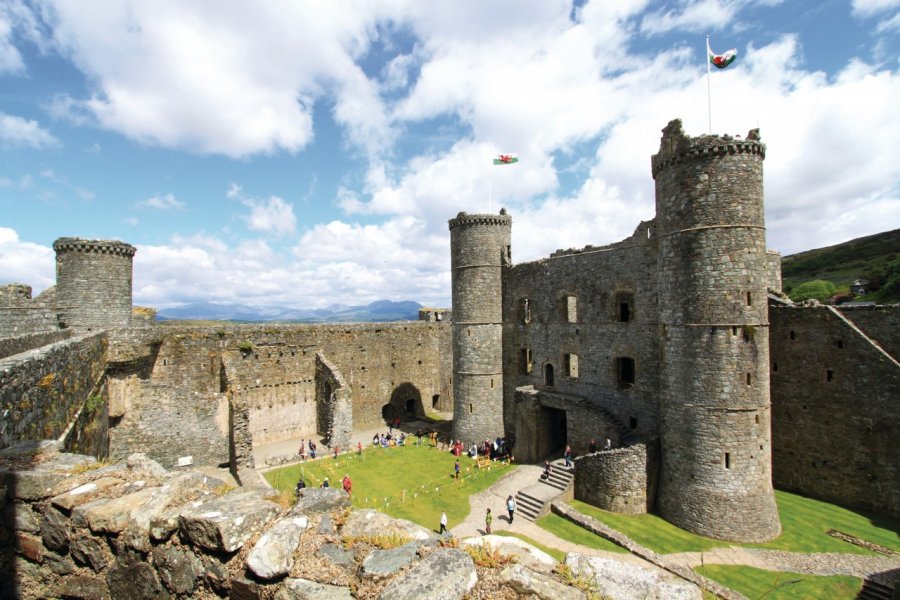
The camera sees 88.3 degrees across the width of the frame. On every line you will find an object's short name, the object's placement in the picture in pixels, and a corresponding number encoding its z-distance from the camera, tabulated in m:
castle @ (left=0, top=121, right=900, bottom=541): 15.54
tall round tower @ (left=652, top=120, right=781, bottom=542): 15.47
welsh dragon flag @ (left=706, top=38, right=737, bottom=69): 16.38
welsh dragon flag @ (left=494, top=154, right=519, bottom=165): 25.34
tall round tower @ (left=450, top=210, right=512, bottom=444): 25.52
